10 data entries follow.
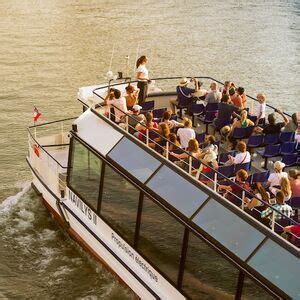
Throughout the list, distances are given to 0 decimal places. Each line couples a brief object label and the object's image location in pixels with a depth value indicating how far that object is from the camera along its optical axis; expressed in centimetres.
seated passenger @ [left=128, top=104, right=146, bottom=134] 1542
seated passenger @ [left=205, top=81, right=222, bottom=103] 1761
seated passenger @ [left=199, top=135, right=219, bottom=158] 1370
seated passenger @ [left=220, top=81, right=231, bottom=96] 1759
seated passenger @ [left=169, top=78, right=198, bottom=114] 1803
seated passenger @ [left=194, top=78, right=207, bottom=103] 1823
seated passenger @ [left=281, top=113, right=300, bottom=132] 1588
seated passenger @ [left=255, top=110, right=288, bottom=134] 1584
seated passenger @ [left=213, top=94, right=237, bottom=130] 1661
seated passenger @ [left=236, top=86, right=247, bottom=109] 1708
